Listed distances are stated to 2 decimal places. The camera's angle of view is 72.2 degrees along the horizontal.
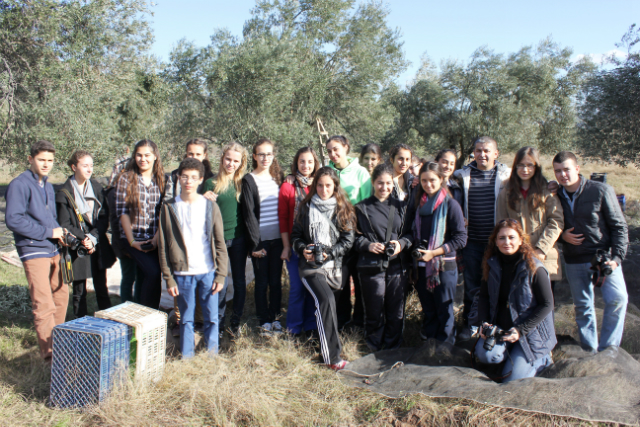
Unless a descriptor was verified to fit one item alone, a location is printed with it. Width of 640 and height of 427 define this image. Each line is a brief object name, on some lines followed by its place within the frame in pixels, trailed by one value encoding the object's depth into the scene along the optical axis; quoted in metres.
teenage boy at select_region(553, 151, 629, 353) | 3.69
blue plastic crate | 3.12
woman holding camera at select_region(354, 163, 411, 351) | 3.99
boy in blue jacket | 3.70
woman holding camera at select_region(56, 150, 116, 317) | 4.27
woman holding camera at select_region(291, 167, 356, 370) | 3.82
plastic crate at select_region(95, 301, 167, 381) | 3.32
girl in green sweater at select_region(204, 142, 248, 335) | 4.30
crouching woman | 3.44
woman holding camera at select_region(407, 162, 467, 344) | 4.00
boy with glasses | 3.73
